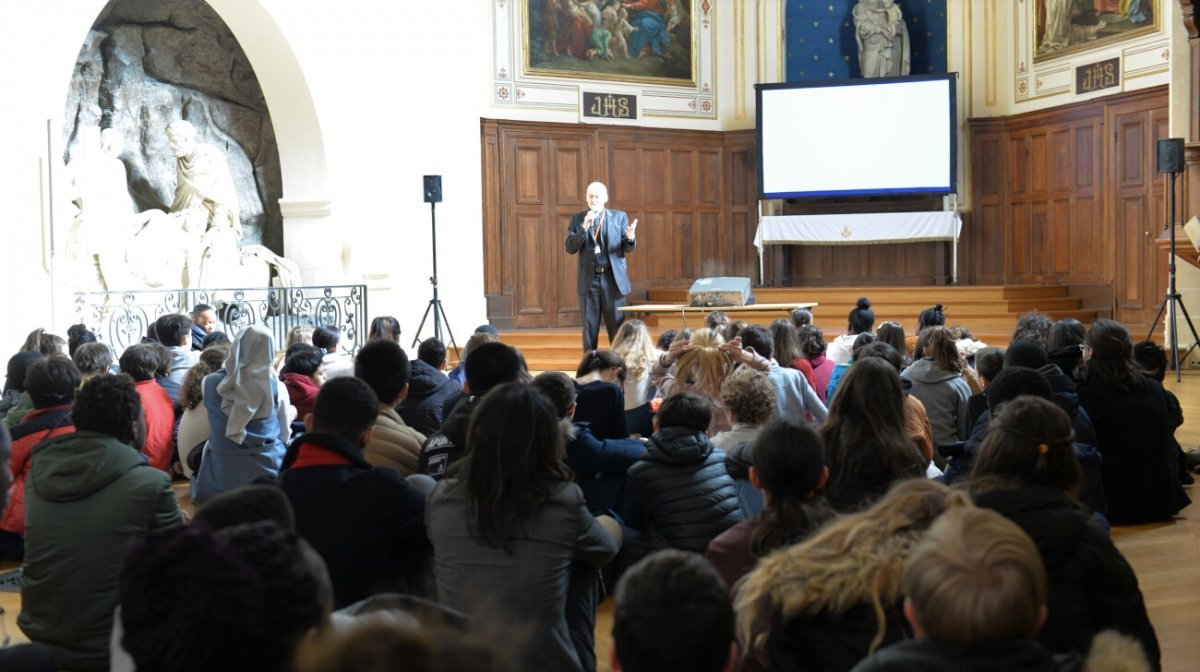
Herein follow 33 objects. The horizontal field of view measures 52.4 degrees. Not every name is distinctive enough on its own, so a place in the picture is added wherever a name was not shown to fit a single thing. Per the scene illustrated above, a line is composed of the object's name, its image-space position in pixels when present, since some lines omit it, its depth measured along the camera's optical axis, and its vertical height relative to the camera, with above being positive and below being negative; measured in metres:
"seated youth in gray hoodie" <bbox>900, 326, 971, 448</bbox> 5.13 -0.54
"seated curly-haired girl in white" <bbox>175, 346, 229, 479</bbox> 5.10 -0.58
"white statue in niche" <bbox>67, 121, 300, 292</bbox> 9.49 +0.28
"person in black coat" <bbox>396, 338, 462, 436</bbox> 4.98 -0.54
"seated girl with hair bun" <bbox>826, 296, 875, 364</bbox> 6.59 -0.41
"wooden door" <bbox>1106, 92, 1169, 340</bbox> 11.53 +0.45
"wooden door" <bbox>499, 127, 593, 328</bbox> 12.85 +0.51
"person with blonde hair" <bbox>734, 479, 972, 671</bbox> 2.05 -0.55
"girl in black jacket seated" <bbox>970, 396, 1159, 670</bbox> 2.40 -0.54
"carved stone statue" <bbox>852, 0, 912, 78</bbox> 13.31 +2.43
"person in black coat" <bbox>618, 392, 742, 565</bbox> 3.45 -0.63
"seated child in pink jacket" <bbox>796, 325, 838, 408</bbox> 6.03 -0.46
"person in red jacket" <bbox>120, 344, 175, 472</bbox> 5.29 -0.55
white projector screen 12.69 +1.30
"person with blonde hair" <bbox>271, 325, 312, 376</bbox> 6.37 -0.37
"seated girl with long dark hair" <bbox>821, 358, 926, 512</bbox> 3.08 -0.46
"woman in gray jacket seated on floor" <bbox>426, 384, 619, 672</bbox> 2.52 -0.53
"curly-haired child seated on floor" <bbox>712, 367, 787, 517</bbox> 3.79 -0.44
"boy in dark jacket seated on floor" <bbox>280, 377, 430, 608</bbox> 2.74 -0.53
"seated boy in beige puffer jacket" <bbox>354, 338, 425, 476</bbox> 3.70 -0.40
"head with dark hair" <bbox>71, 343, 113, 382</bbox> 5.28 -0.36
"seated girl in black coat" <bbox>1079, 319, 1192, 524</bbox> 5.00 -0.71
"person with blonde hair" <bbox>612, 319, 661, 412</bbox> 5.77 -0.42
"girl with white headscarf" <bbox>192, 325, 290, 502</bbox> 4.28 -0.53
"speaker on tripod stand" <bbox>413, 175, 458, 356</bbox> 10.56 +0.66
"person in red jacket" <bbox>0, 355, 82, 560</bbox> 4.20 -0.46
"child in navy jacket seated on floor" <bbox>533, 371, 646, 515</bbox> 3.60 -0.60
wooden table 9.82 -0.37
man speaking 9.41 +0.07
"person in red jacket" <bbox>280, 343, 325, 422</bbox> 5.23 -0.46
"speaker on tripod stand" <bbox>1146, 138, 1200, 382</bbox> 9.49 +0.65
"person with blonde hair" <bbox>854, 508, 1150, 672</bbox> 1.54 -0.44
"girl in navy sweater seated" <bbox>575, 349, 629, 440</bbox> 4.25 -0.50
